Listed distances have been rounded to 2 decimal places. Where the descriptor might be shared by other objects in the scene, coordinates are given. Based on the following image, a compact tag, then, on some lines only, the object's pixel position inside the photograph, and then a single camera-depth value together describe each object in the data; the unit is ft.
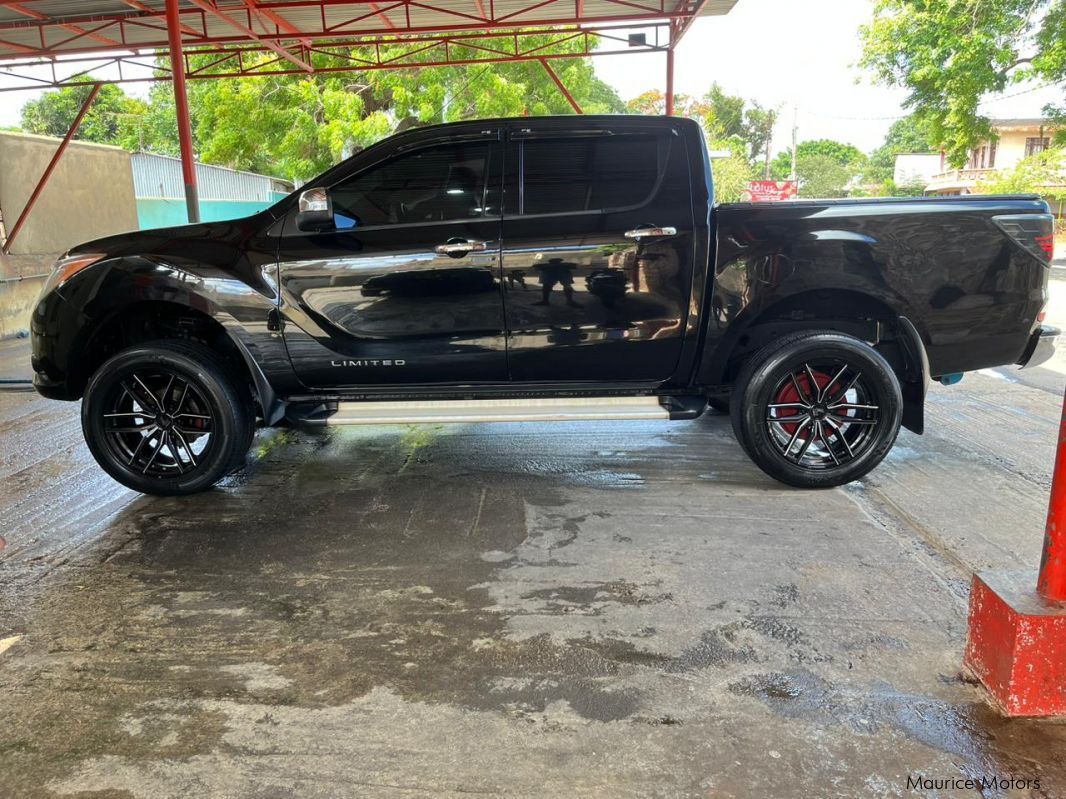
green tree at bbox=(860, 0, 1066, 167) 73.61
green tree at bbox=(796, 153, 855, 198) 147.98
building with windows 123.94
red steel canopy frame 35.01
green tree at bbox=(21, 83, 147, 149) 141.90
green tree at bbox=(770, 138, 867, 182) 194.82
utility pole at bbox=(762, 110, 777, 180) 167.43
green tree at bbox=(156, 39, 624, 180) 62.03
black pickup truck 13.35
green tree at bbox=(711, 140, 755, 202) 111.04
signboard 71.87
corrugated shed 69.92
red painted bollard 7.55
